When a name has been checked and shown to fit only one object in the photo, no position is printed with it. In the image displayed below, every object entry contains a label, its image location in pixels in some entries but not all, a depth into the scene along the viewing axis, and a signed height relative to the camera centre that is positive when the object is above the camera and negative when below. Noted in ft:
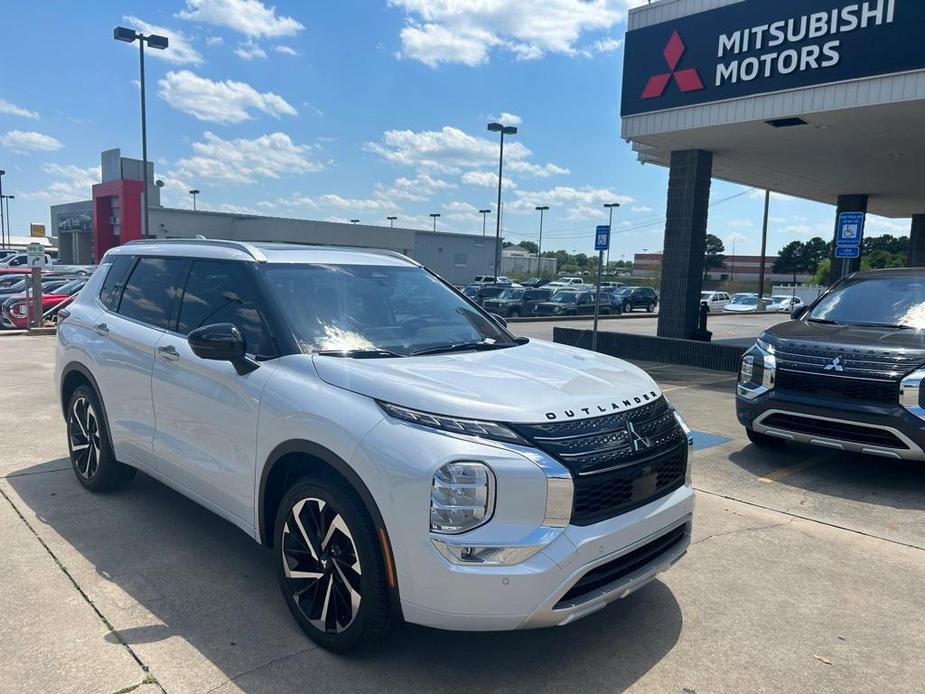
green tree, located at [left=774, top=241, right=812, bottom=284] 312.29 +9.00
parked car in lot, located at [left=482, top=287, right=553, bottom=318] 101.45 -5.15
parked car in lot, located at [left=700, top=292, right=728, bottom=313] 134.49 -4.71
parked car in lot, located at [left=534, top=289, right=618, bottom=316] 107.45 -5.51
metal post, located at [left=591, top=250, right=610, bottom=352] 40.68 +0.34
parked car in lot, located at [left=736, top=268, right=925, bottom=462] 17.86 -2.58
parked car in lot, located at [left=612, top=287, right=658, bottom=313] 126.62 -4.70
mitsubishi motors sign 33.22 +12.03
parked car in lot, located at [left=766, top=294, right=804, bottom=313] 128.88 -4.59
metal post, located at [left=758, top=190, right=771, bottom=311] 127.65 +6.64
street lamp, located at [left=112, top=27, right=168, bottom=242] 74.71 +22.81
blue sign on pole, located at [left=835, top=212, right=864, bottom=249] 36.29 +2.75
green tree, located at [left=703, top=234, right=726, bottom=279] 342.03 +10.87
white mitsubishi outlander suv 8.66 -2.52
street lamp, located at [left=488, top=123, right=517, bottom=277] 115.96 +22.70
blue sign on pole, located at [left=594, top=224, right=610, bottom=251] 43.37 +2.09
